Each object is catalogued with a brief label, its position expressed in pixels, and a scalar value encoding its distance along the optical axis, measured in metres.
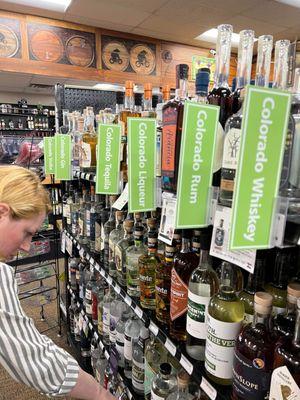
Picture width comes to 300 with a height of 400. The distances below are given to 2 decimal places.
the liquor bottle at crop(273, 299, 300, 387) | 0.61
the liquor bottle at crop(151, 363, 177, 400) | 1.15
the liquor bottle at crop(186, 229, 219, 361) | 0.86
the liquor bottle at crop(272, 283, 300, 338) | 0.67
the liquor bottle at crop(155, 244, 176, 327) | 1.06
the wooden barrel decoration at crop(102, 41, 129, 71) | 5.02
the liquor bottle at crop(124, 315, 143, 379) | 1.46
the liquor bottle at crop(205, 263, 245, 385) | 0.77
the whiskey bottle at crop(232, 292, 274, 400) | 0.69
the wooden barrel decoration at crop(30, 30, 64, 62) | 4.47
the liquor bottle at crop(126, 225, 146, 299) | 1.31
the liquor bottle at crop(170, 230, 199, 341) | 0.97
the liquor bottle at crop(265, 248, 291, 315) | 0.81
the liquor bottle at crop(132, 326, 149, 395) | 1.37
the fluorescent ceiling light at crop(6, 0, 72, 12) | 4.05
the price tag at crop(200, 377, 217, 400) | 0.82
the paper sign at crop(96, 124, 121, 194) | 1.18
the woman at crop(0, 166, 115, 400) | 1.03
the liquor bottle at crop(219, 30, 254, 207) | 0.69
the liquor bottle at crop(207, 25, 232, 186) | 0.80
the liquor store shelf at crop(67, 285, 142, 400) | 1.44
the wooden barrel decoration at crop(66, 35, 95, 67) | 4.73
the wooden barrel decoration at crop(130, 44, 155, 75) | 5.24
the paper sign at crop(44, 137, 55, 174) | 2.27
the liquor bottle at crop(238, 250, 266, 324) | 0.80
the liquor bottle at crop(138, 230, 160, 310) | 1.19
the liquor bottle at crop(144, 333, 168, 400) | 1.27
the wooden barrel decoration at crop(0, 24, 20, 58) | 4.24
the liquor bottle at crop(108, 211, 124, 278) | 1.54
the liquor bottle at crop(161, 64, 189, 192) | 0.82
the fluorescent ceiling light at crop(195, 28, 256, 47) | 5.13
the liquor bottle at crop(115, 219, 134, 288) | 1.44
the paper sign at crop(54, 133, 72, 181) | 1.94
